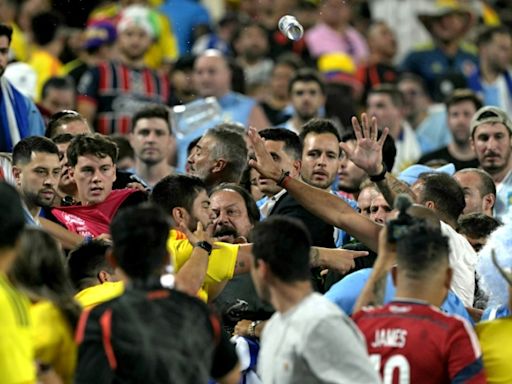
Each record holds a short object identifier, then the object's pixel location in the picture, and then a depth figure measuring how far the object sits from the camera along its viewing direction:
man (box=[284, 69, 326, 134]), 29.69
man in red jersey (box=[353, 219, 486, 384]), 13.80
